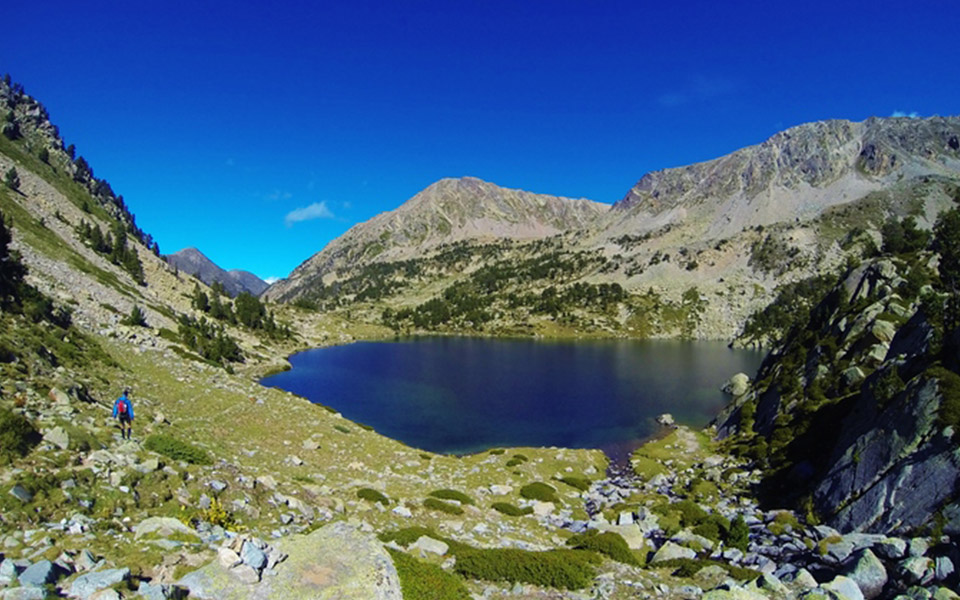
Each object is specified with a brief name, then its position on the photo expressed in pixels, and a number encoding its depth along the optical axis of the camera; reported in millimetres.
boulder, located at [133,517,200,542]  12703
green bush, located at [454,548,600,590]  16047
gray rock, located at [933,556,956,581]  13930
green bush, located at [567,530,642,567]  20484
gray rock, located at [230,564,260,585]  9562
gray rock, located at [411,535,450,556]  18812
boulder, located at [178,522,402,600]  9250
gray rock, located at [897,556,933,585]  14352
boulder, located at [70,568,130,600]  8719
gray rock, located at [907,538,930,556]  15995
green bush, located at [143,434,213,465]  21188
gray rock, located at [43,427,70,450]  16656
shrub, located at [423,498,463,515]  26455
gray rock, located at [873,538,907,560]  16094
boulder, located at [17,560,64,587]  8633
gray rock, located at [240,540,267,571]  9969
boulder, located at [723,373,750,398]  87788
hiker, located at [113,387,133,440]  21594
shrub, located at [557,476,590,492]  41875
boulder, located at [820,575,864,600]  13388
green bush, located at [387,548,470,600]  11914
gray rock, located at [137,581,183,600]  8688
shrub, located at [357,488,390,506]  25750
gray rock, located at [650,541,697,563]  20812
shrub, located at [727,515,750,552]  22234
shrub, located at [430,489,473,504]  29766
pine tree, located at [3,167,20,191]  101688
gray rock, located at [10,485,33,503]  13042
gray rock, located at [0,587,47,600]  7922
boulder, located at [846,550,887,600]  14461
